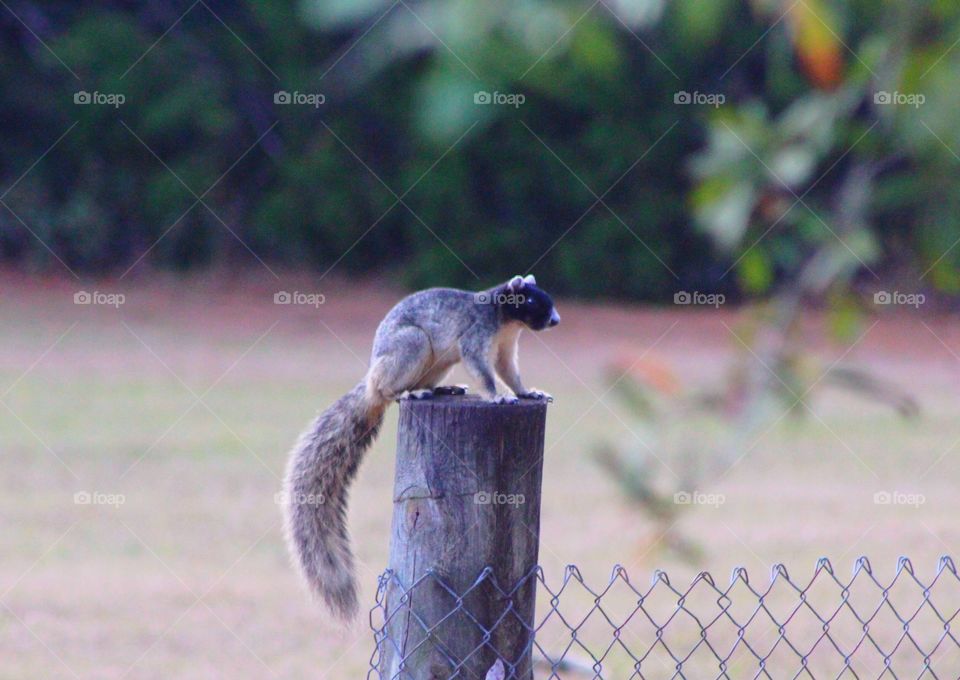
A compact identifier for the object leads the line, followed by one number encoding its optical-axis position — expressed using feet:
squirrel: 18.37
